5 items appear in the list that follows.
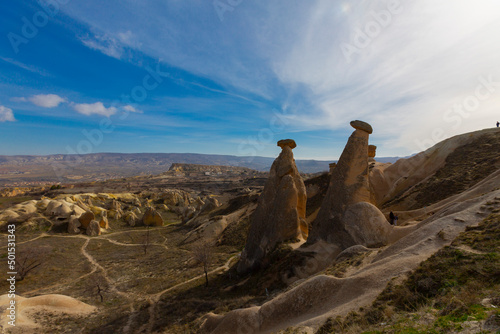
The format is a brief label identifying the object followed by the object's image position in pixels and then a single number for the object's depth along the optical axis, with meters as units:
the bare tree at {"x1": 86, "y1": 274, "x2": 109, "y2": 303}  22.69
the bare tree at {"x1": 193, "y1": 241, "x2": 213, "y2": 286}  22.80
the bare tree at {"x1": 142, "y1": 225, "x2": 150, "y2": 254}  36.84
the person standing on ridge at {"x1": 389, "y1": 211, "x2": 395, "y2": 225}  21.98
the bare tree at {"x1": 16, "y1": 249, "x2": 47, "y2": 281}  26.61
